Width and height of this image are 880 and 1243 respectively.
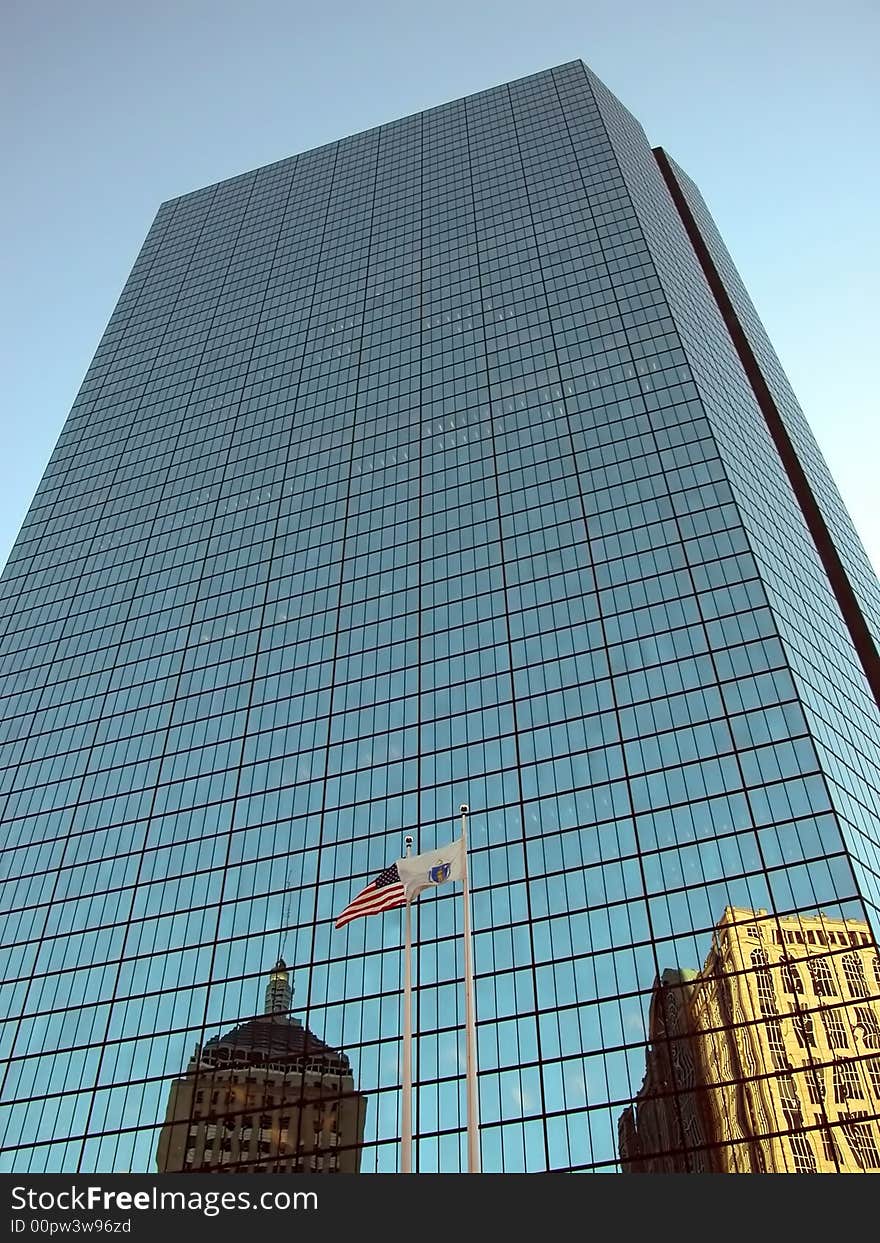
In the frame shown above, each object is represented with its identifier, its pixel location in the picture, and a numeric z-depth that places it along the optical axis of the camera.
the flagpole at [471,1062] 27.31
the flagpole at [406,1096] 27.73
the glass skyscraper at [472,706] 59.56
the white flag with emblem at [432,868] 32.88
